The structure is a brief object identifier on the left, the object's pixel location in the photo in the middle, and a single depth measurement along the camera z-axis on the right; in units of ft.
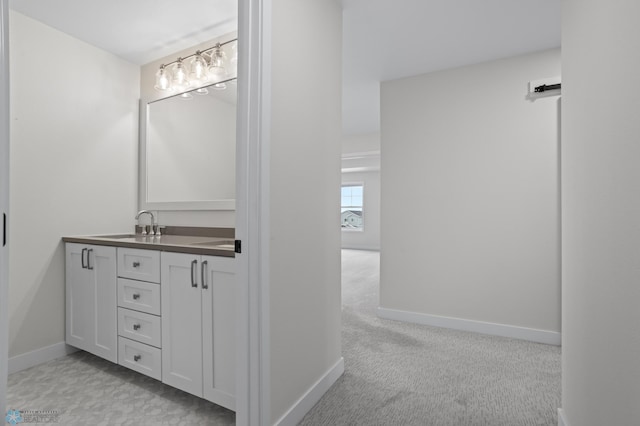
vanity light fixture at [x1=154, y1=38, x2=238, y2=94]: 7.65
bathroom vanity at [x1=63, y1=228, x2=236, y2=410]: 5.11
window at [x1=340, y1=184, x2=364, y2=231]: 29.60
